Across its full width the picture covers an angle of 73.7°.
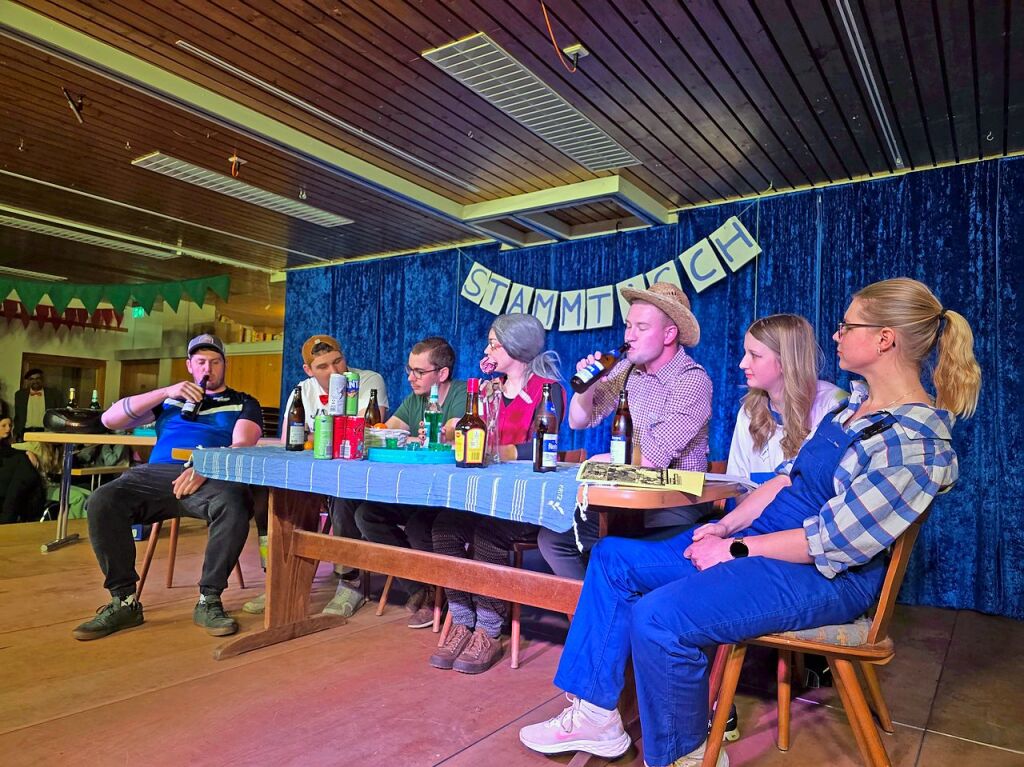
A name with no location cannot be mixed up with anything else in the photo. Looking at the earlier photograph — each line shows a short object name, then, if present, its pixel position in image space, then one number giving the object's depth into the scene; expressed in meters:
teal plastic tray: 2.10
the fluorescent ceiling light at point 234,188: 4.46
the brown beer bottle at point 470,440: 1.95
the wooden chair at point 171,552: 3.06
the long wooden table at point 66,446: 3.97
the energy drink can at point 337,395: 2.27
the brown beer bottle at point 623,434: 1.83
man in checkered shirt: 2.00
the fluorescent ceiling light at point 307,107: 3.21
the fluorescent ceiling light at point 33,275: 8.16
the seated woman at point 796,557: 1.42
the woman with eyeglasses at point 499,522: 2.39
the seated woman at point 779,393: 2.38
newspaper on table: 1.55
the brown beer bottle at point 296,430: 2.57
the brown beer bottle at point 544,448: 1.91
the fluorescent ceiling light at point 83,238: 5.91
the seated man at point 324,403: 3.01
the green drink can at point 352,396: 2.30
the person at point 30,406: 9.19
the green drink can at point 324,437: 2.28
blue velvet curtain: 3.70
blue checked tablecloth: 1.63
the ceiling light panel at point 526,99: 3.10
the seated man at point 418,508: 2.85
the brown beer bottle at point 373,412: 2.98
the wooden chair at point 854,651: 1.46
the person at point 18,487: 5.23
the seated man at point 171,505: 2.72
